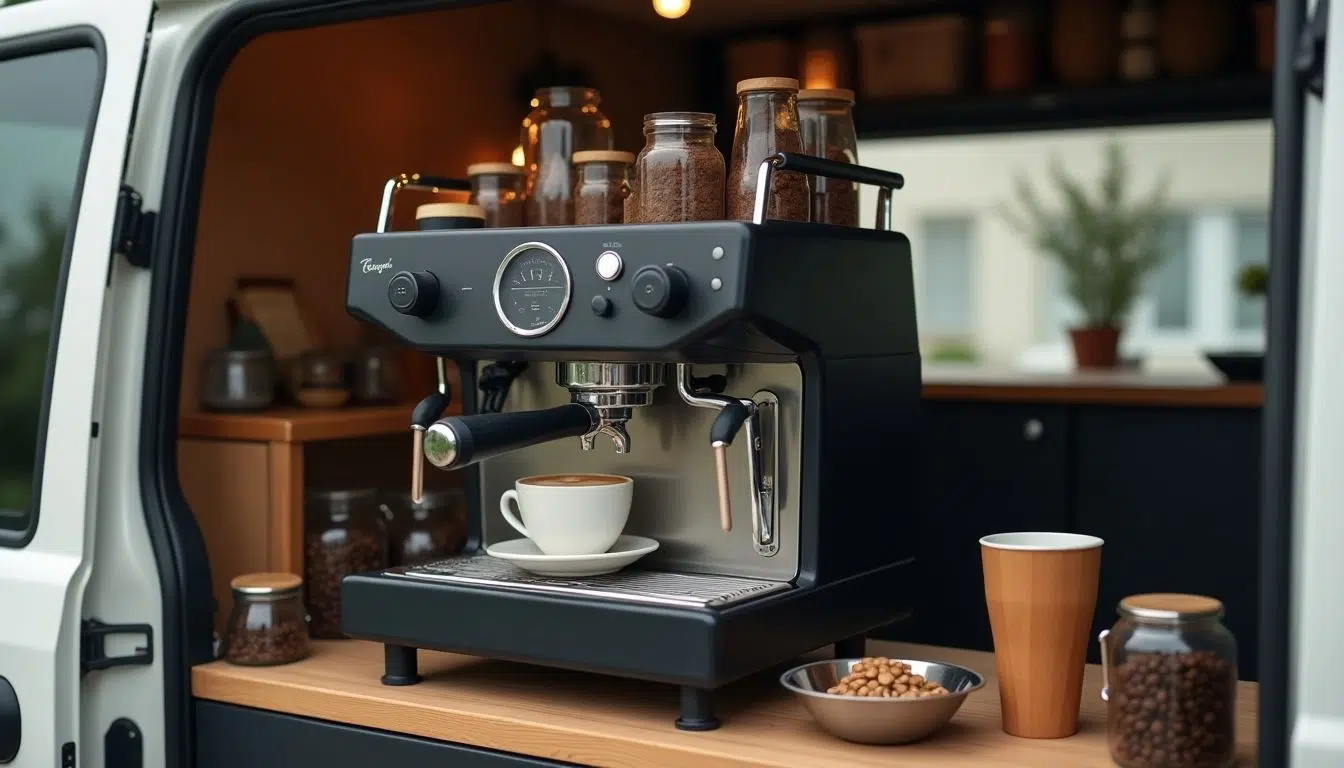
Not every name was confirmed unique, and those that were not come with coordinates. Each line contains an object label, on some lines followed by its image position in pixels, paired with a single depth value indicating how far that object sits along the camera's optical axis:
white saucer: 1.45
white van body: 1.64
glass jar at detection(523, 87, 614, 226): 1.64
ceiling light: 2.48
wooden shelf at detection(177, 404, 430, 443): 1.85
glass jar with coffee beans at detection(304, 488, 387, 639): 1.82
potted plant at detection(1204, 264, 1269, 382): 3.25
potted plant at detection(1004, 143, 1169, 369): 3.76
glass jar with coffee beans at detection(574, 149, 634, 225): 1.53
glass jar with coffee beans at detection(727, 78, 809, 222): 1.42
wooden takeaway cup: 1.30
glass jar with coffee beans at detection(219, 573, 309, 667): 1.66
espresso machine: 1.32
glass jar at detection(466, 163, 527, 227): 1.69
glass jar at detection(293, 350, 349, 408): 2.04
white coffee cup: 1.45
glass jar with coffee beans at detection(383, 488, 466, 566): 1.87
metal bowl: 1.28
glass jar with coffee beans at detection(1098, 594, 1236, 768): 1.16
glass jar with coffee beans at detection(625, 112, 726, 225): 1.41
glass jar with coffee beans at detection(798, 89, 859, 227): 1.51
